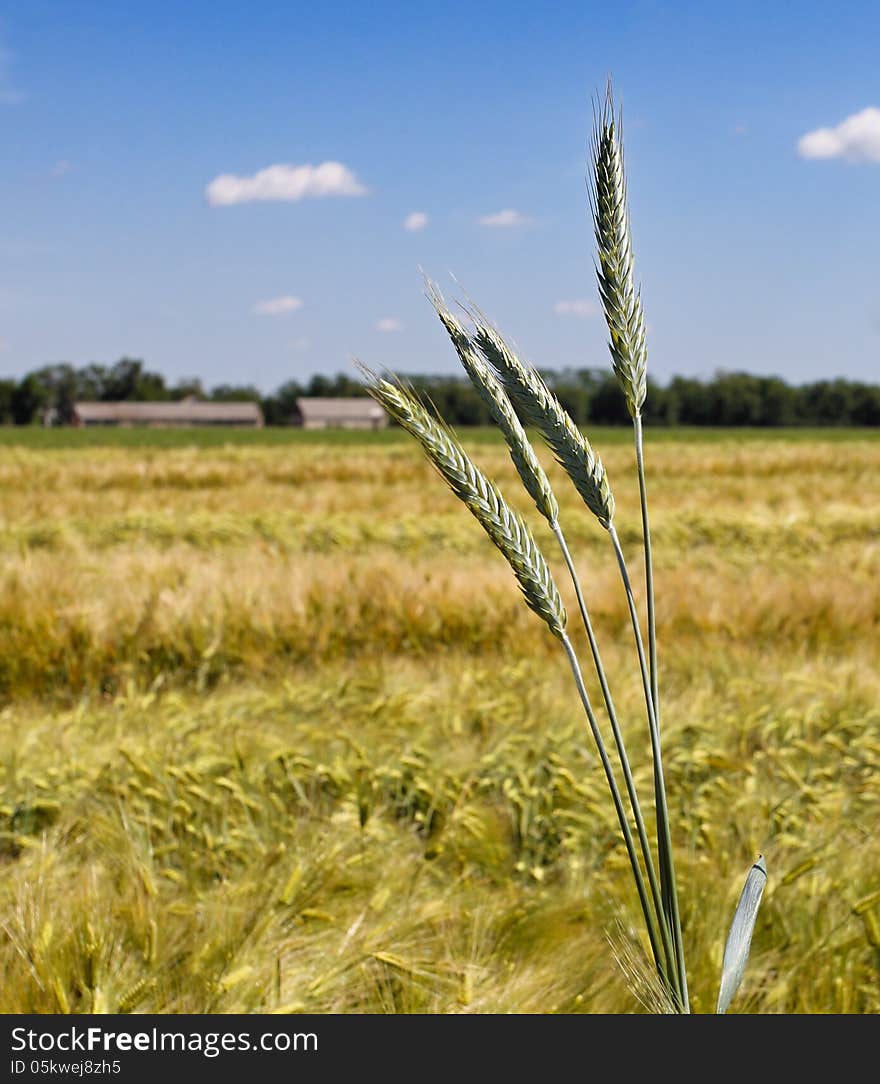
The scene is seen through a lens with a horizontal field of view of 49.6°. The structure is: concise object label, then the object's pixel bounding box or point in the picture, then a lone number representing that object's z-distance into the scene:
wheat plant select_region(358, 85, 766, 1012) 0.73
